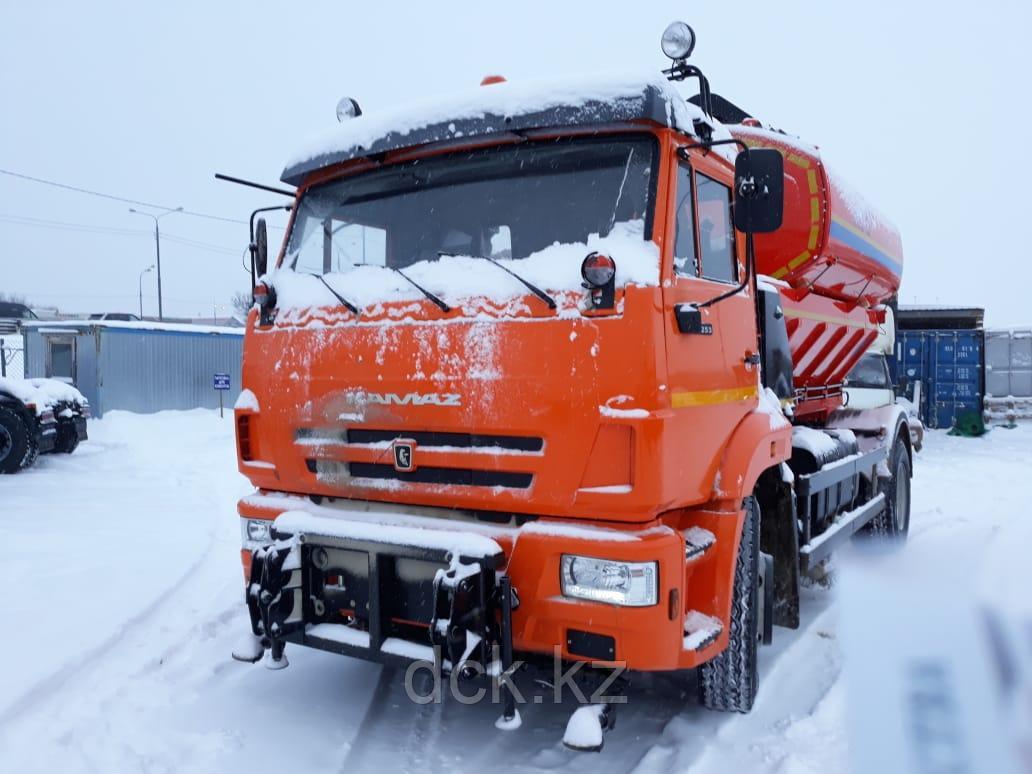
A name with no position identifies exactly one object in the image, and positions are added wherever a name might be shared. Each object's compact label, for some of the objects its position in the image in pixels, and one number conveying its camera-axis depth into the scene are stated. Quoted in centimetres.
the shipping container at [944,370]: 1880
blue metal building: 1873
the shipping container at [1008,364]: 1886
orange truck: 313
